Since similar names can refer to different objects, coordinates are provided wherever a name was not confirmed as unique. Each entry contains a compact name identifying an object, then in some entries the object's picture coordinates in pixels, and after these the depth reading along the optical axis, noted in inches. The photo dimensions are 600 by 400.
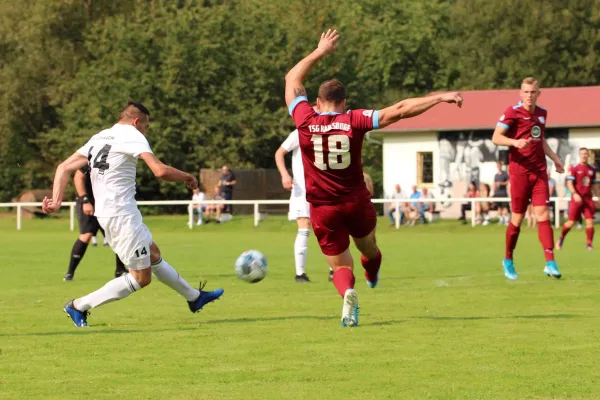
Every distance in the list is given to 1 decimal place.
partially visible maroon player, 968.9
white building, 1713.8
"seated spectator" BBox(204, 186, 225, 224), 1582.7
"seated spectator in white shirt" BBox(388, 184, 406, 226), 1533.0
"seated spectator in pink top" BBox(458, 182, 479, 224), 1525.6
